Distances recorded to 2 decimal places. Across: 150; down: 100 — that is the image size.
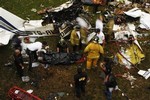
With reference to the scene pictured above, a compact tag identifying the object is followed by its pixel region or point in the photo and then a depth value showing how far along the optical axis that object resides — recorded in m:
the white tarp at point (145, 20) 16.47
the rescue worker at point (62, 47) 14.16
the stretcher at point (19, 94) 12.03
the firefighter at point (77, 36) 13.91
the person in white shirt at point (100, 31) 14.18
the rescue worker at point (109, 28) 14.91
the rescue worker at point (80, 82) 11.46
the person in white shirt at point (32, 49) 13.28
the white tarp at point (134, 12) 16.73
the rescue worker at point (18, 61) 12.62
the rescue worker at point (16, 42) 13.49
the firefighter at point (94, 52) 12.73
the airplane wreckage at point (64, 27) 14.46
